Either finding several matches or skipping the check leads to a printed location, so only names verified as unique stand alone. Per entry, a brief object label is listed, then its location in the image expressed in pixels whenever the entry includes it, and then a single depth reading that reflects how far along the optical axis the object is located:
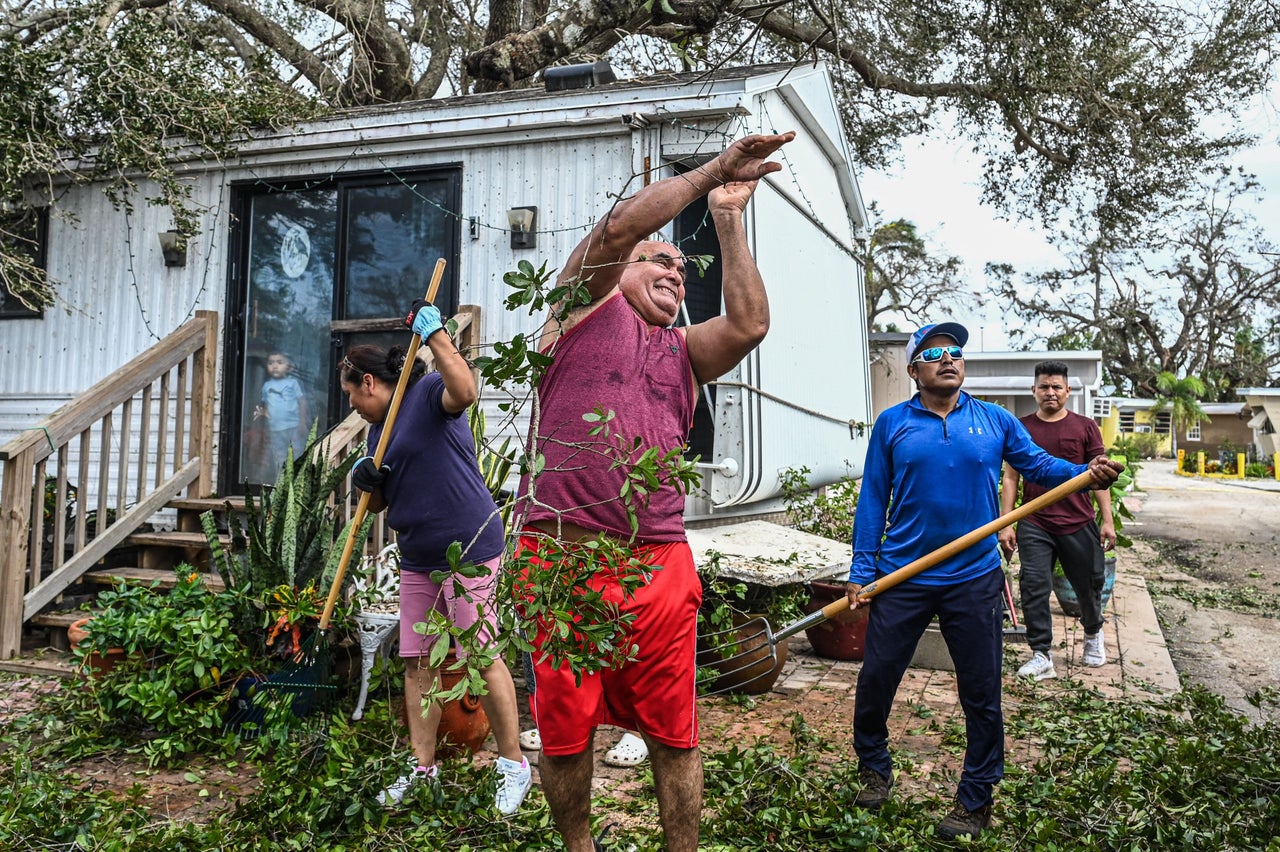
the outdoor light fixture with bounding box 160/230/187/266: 7.80
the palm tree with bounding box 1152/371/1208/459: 44.53
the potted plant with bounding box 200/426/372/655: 4.85
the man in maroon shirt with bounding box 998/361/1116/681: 6.20
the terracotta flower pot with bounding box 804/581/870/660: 6.57
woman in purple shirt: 3.94
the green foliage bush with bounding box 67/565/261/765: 4.66
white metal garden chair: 4.97
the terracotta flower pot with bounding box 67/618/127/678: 4.96
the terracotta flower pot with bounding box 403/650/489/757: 4.43
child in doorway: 7.79
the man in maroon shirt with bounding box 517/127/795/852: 2.82
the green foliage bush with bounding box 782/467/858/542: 7.67
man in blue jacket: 3.75
